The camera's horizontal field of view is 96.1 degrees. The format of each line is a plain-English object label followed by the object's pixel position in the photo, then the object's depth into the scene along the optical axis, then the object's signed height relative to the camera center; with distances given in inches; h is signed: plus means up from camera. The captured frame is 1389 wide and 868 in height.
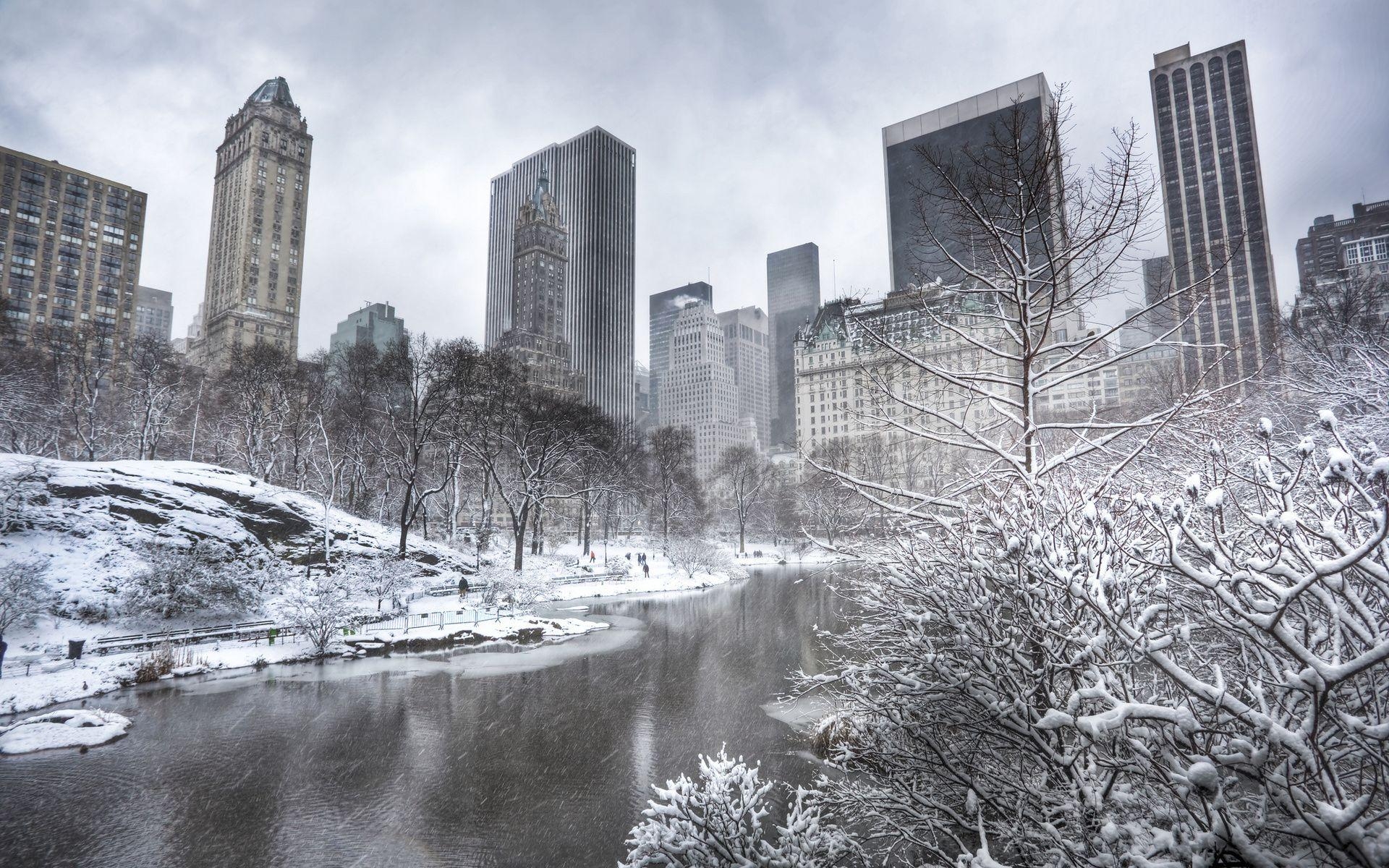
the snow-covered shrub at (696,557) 1889.8 -135.9
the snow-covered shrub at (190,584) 811.4 -86.1
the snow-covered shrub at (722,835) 201.0 -106.3
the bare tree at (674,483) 2303.2 +126.5
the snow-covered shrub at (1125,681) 113.3 -44.7
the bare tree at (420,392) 1450.5 +317.0
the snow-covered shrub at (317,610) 816.9 -119.8
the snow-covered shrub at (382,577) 1045.2 -100.0
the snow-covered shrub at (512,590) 1095.0 -131.9
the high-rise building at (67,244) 3801.7 +1789.4
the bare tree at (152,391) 1603.1 +362.7
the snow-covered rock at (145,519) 872.9 +2.8
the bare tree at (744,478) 2709.2 +158.5
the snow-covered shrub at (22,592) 684.7 -78.7
